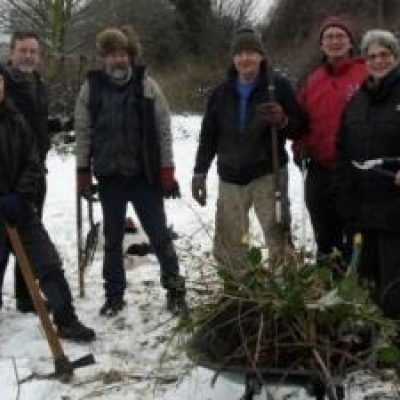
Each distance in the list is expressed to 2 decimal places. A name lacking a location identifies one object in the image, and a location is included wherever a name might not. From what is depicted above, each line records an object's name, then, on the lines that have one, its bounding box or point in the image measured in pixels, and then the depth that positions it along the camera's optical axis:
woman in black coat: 4.47
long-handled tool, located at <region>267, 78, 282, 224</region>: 5.19
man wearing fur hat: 5.58
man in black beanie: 5.20
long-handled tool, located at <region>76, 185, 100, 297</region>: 6.11
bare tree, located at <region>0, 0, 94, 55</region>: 24.59
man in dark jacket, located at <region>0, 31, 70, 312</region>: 5.64
